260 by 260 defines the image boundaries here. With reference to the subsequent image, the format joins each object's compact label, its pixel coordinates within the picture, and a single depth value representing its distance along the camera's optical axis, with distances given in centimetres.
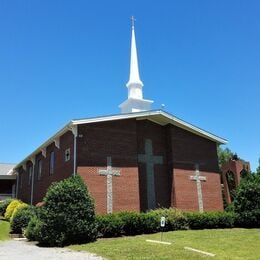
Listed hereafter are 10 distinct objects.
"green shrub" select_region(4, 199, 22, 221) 2764
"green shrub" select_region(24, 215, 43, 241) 1647
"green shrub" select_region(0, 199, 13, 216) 3149
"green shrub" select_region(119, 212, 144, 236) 1847
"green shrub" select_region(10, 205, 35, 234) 2095
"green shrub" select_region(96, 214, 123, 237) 1773
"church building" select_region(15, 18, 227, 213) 2155
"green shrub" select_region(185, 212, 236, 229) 2123
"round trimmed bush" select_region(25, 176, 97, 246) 1612
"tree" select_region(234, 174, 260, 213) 2239
